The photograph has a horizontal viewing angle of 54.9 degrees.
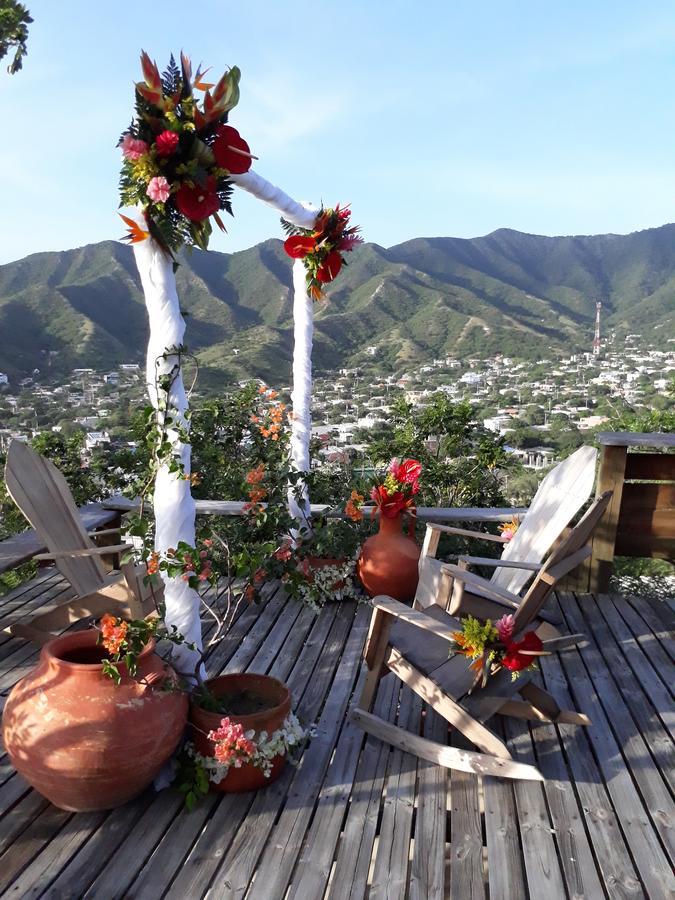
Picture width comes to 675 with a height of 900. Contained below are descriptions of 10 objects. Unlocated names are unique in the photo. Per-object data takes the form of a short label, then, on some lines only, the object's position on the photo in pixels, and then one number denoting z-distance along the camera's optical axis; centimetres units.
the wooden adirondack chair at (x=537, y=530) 314
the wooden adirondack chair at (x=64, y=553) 311
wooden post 406
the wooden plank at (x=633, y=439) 384
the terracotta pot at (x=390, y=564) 385
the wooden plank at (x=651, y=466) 413
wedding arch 199
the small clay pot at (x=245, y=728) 218
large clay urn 193
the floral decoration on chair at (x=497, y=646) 233
